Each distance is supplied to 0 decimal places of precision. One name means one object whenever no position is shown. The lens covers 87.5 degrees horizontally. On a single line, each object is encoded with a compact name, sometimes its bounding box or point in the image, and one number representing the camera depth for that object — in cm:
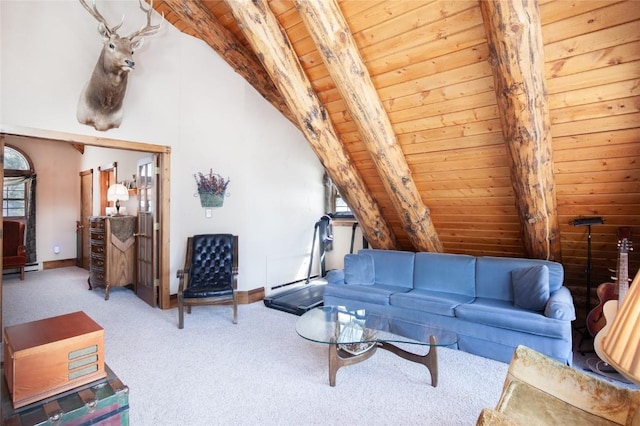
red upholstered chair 567
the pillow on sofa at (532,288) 299
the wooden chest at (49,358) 136
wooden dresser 499
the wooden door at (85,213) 696
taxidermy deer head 329
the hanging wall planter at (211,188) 449
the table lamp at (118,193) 534
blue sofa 279
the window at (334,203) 613
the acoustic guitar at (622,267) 262
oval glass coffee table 248
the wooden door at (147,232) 440
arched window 640
